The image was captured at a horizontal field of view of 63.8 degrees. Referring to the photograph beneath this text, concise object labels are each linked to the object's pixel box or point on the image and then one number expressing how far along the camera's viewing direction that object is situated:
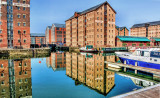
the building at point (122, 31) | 107.12
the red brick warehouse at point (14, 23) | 53.78
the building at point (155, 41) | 100.42
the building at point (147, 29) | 125.43
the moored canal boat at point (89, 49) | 63.31
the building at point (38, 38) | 151.38
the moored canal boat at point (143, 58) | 23.00
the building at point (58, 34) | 121.00
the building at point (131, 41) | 81.88
